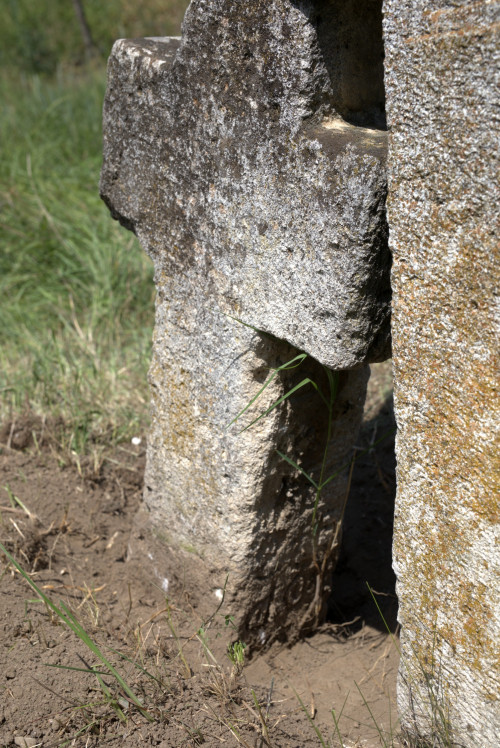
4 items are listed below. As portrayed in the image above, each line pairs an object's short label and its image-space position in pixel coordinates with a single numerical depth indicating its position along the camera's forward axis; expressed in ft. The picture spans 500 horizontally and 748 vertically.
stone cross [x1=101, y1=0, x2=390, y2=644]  4.69
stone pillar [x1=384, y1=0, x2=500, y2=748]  3.76
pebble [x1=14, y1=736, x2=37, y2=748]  5.19
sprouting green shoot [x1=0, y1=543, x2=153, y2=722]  5.22
